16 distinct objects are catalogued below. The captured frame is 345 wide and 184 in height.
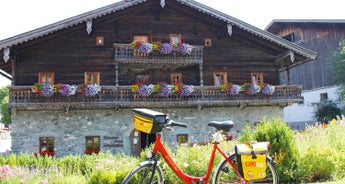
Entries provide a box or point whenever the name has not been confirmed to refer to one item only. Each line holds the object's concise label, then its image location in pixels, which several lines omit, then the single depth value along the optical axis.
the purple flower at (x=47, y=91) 16.59
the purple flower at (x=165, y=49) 18.64
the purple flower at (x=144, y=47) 18.27
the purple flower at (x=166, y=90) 17.77
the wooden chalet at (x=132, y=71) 17.31
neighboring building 27.81
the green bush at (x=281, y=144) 7.24
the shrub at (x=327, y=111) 25.38
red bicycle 4.67
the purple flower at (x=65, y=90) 16.66
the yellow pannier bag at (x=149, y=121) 4.69
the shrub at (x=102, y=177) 6.66
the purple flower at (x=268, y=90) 19.11
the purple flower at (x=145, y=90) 17.59
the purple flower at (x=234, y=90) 18.62
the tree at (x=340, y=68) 25.03
